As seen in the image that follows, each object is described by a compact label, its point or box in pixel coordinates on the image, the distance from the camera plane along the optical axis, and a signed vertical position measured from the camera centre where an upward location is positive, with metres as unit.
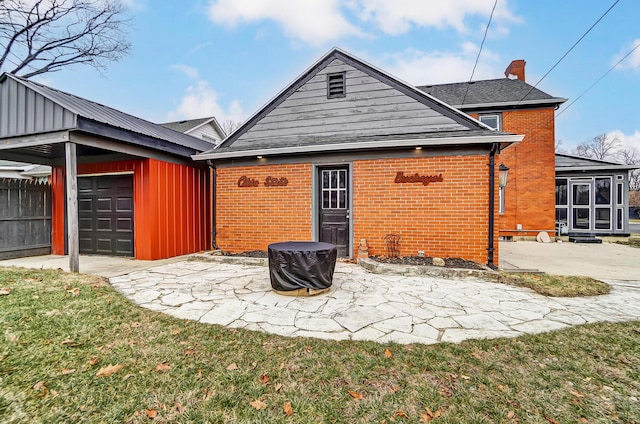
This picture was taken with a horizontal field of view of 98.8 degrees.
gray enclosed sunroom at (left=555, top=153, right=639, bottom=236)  11.39 +0.45
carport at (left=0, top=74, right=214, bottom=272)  5.24 +0.94
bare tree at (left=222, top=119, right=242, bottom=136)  30.27 +9.43
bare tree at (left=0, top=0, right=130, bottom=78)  13.97 +9.48
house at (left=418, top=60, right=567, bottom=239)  10.98 +2.09
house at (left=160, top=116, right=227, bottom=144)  14.72 +4.66
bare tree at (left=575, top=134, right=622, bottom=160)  36.00 +8.25
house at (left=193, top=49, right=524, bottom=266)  5.74 +0.89
